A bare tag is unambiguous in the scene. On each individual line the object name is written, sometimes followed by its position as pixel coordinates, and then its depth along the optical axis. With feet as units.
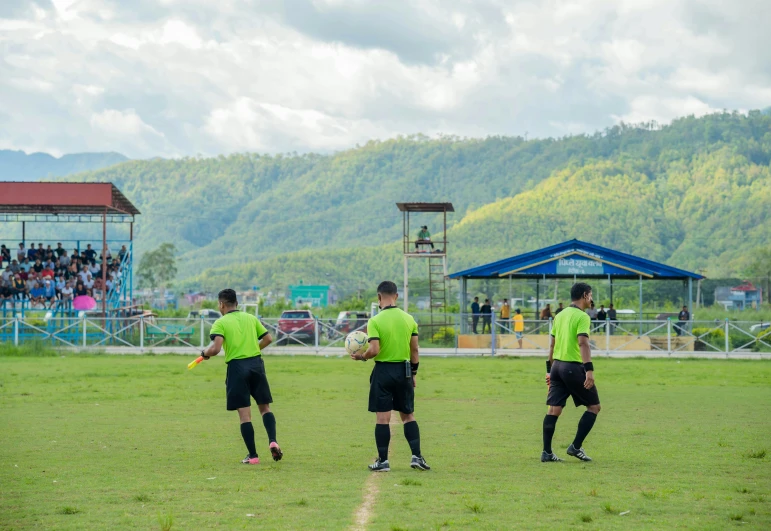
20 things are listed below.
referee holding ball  32.86
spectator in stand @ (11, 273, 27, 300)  136.05
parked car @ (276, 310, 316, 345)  116.78
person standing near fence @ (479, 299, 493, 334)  117.91
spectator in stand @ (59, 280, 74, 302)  136.26
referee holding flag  34.78
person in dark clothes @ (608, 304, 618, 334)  124.57
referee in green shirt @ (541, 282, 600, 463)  34.76
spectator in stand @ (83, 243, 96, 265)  147.33
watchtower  146.41
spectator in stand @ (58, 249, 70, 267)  144.30
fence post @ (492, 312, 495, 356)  112.06
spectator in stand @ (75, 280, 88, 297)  138.21
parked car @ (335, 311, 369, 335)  117.91
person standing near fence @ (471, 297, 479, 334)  122.40
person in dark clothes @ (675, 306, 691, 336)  115.11
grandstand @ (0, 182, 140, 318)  130.52
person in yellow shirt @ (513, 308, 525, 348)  116.26
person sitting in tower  146.41
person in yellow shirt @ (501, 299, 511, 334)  118.83
